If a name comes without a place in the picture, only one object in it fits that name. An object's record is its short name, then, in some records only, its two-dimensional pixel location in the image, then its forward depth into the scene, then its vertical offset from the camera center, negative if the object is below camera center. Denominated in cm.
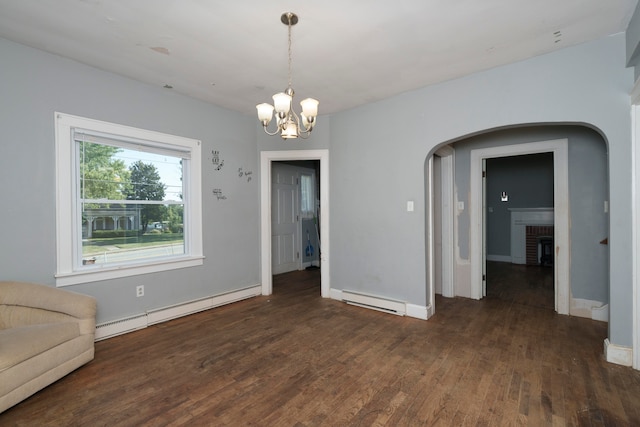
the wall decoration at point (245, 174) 441 +58
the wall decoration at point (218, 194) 411 +26
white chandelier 213 +75
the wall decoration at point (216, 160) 409 +73
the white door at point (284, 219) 612 -15
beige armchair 196 -89
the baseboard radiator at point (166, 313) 310 -120
